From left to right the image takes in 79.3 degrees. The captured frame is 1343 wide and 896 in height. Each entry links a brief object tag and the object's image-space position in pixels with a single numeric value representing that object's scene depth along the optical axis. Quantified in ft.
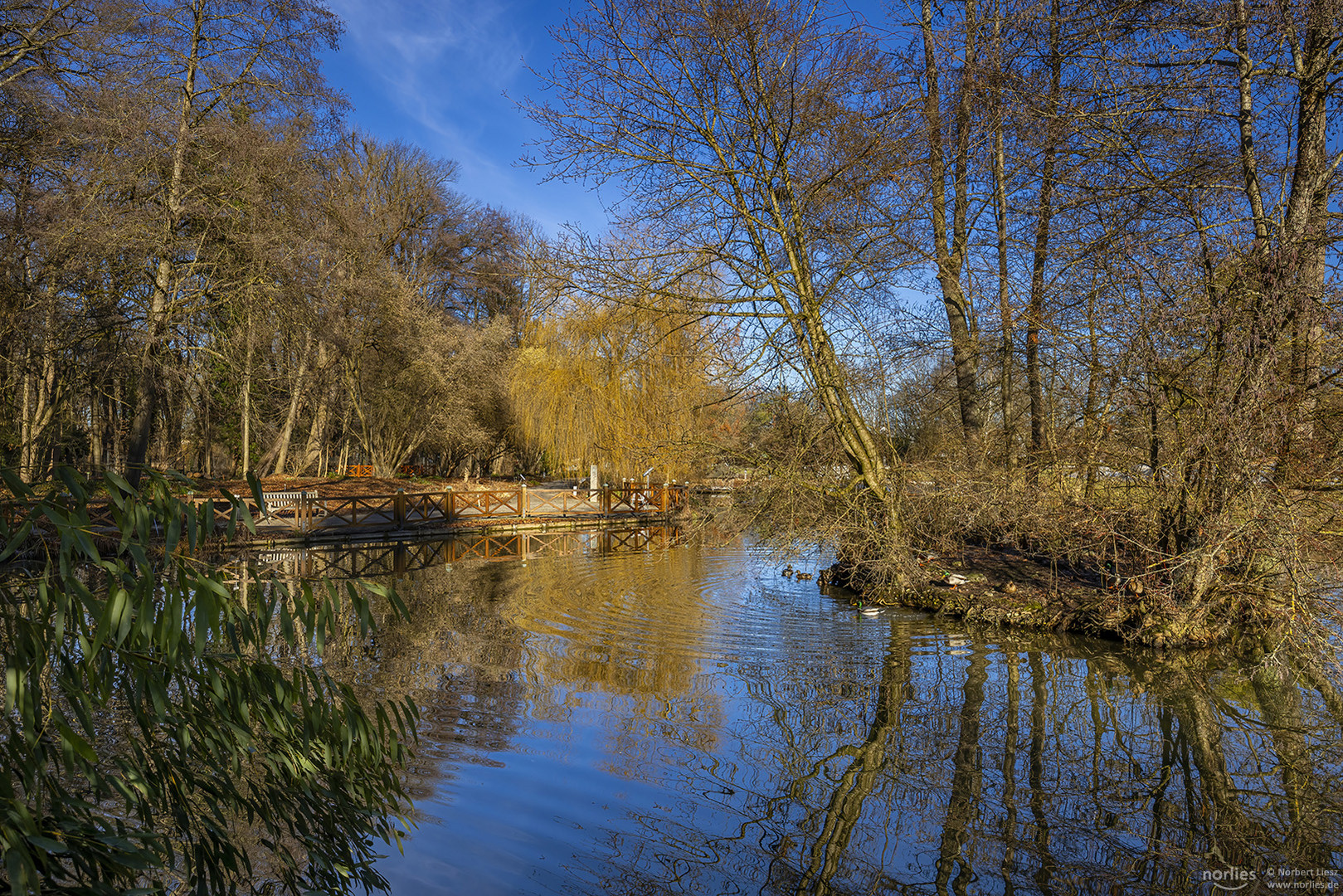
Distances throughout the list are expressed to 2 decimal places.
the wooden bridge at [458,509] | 54.44
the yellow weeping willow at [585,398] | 58.80
